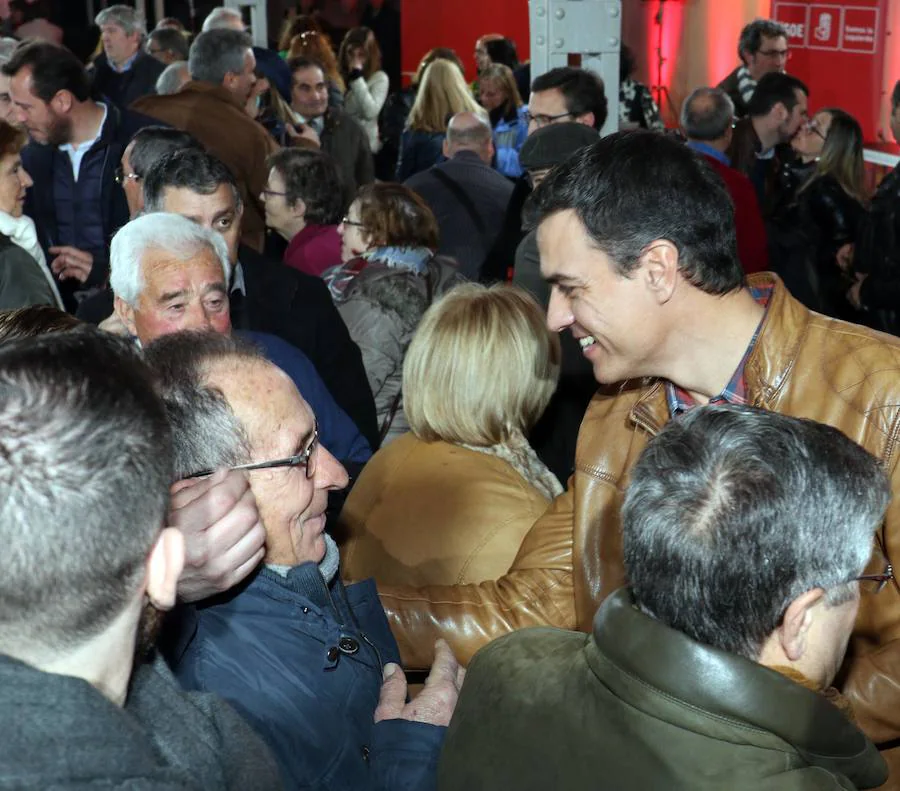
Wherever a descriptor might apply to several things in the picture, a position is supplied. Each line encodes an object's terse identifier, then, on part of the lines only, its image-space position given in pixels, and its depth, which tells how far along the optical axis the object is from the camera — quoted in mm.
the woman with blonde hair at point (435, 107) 8469
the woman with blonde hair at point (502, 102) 8867
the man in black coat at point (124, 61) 9273
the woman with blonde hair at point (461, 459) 2867
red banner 8750
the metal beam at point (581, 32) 5285
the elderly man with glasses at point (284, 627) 1895
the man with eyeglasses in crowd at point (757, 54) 8578
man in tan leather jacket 2219
